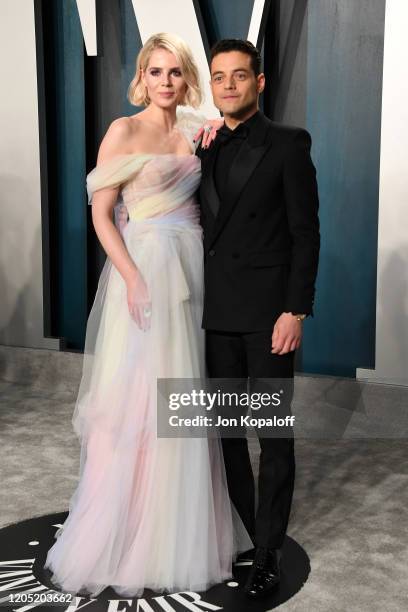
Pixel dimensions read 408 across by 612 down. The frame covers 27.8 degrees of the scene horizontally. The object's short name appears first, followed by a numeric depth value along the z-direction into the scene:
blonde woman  2.59
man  2.43
